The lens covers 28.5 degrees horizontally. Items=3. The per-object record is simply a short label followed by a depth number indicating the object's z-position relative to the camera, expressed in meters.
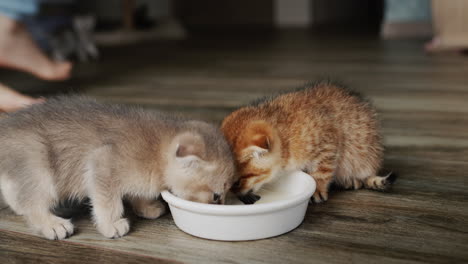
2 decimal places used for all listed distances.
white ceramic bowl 0.80
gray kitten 0.84
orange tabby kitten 0.89
